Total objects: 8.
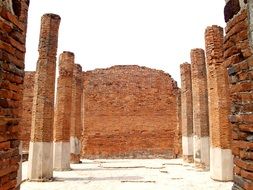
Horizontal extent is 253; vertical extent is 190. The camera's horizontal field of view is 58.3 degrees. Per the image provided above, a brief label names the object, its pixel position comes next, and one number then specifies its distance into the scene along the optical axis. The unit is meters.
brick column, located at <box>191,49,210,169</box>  10.69
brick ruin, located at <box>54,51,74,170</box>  10.32
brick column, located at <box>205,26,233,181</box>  7.64
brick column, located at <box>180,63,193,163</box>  13.59
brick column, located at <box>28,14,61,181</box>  7.99
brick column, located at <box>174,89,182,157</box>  16.85
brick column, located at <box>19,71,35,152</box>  19.17
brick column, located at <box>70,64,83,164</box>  13.16
